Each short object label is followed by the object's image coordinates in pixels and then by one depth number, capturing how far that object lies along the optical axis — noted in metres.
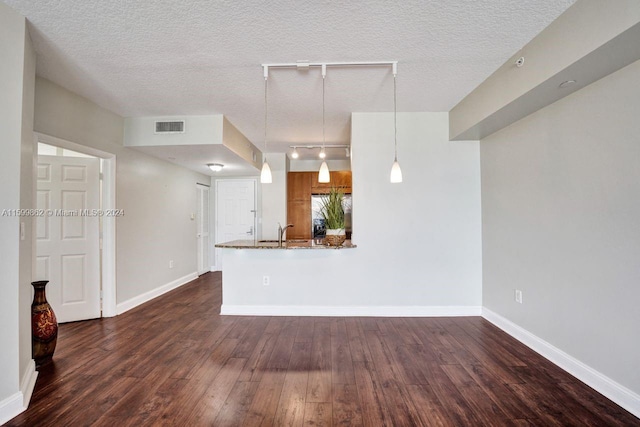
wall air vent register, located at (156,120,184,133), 3.72
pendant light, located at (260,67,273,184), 2.90
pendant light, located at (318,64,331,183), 3.22
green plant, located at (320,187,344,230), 3.55
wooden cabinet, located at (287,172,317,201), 5.91
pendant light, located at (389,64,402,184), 2.71
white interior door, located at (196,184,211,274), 6.05
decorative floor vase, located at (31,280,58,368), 2.36
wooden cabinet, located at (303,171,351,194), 5.85
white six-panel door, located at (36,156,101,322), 3.24
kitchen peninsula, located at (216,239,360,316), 3.60
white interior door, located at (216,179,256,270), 6.28
